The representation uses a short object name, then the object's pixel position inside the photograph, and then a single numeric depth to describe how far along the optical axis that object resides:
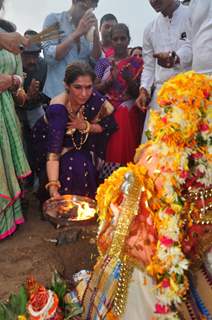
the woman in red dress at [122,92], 4.39
